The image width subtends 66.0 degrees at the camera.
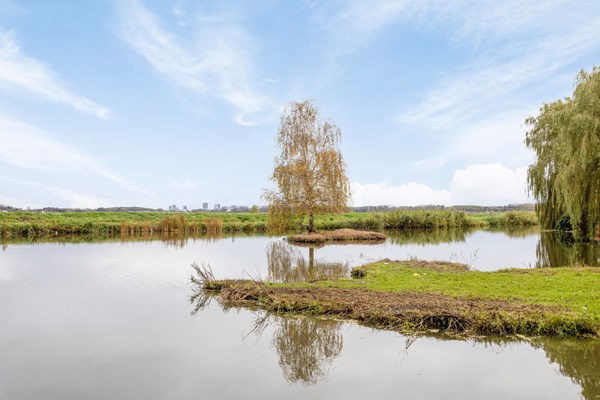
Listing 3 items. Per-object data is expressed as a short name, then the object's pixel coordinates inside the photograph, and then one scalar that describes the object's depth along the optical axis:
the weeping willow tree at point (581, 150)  18.30
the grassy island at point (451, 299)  7.62
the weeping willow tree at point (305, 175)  33.28
